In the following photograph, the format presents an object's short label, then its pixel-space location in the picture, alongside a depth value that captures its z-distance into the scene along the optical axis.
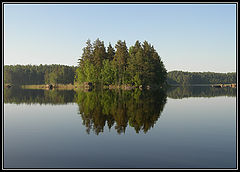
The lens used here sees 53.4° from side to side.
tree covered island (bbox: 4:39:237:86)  97.31
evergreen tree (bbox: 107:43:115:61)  117.12
